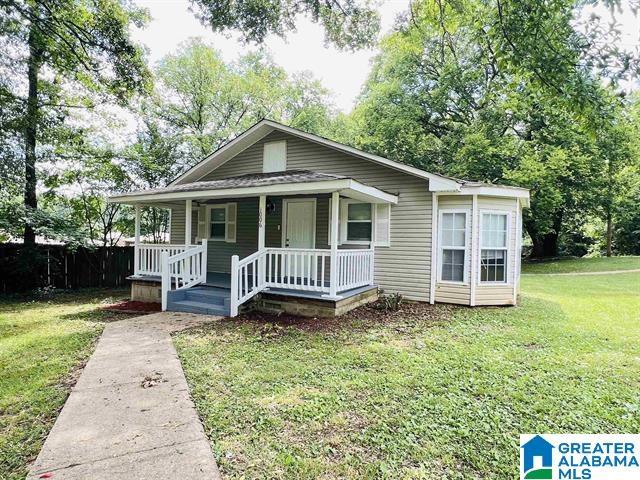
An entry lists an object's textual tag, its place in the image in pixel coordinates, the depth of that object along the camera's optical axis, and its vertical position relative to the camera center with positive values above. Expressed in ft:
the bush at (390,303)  25.98 -5.16
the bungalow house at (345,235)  24.31 +0.07
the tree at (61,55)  27.73 +15.11
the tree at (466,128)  50.00 +16.81
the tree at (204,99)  56.79 +24.91
